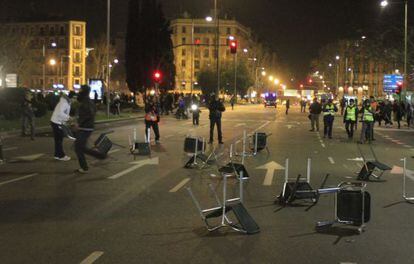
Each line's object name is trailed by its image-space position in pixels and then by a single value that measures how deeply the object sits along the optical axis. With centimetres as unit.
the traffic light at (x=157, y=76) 4775
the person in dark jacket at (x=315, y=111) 3055
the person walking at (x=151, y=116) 2048
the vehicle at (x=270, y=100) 8581
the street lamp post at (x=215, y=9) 5528
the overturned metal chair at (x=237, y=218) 757
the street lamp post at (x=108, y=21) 3962
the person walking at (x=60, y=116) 1524
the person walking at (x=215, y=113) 2162
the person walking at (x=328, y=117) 2626
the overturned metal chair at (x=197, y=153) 1444
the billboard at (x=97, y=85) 5462
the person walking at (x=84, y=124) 1300
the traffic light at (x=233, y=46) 4181
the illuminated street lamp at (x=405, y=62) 4177
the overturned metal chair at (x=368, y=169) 1246
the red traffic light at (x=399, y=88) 4725
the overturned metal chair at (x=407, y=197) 1019
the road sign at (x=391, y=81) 5316
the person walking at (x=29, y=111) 2220
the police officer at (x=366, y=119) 2342
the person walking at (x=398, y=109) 3871
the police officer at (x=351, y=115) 2594
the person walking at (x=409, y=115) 3881
